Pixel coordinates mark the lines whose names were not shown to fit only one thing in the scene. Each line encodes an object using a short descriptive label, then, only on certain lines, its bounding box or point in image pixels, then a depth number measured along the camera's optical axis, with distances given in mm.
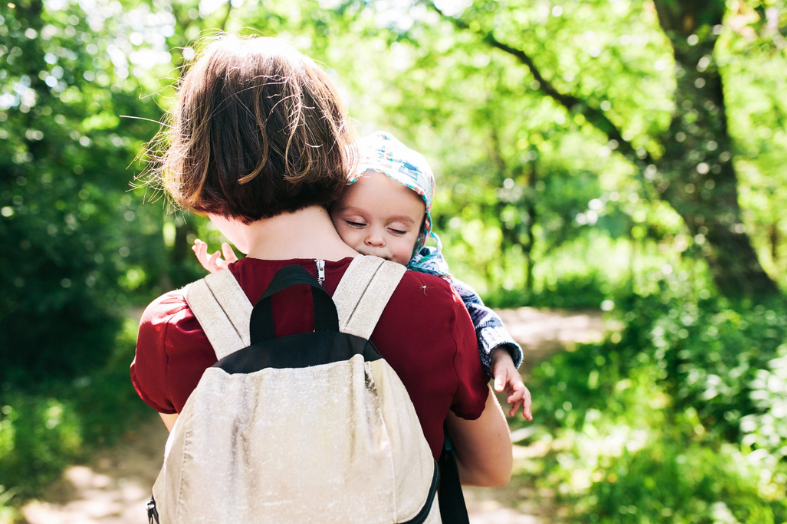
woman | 1029
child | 1446
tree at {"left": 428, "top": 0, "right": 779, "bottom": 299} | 5172
